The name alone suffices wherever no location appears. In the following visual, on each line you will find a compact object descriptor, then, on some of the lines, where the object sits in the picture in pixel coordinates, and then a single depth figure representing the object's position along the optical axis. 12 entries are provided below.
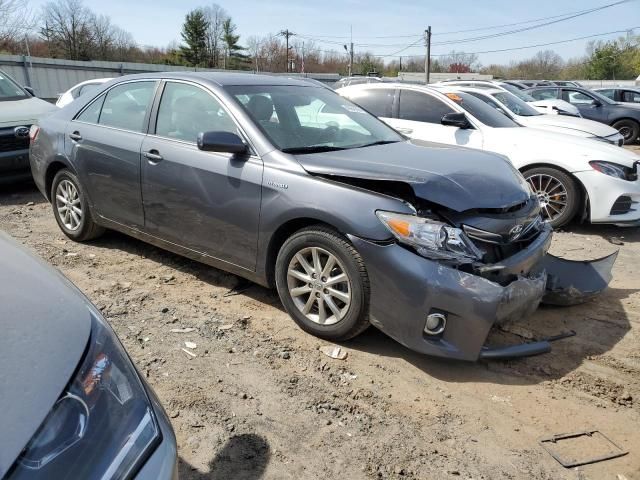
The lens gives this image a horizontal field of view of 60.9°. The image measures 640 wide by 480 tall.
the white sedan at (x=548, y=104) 14.01
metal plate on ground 2.49
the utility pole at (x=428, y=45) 46.48
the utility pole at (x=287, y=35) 73.62
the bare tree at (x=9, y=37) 27.27
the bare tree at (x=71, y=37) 53.22
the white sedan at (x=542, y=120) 8.95
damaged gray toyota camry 2.99
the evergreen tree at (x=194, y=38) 65.19
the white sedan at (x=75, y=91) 9.99
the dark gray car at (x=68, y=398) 1.17
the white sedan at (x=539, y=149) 5.94
